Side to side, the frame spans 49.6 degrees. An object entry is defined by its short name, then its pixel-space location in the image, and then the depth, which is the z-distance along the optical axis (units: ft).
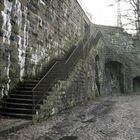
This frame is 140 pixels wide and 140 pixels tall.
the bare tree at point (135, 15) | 46.61
